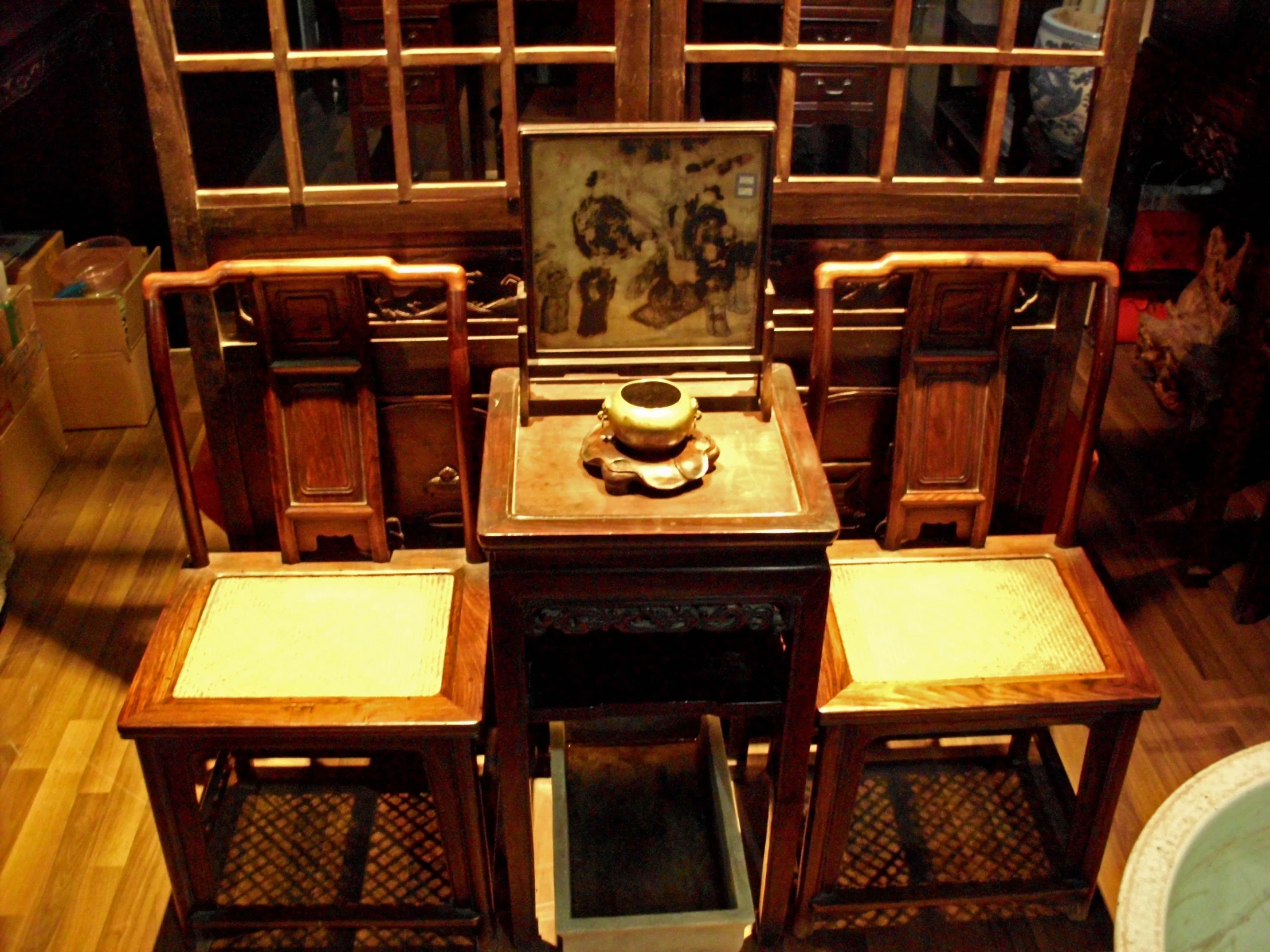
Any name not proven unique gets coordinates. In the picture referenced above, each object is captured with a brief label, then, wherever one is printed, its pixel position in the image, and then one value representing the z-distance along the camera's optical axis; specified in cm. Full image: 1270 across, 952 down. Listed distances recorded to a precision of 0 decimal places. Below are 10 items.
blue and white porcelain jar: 257
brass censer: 173
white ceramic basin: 159
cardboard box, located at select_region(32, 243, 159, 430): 332
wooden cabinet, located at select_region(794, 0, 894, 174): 200
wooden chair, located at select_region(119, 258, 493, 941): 186
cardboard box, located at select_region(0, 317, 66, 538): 312
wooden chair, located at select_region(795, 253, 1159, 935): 190
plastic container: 338
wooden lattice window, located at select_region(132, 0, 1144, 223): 195
